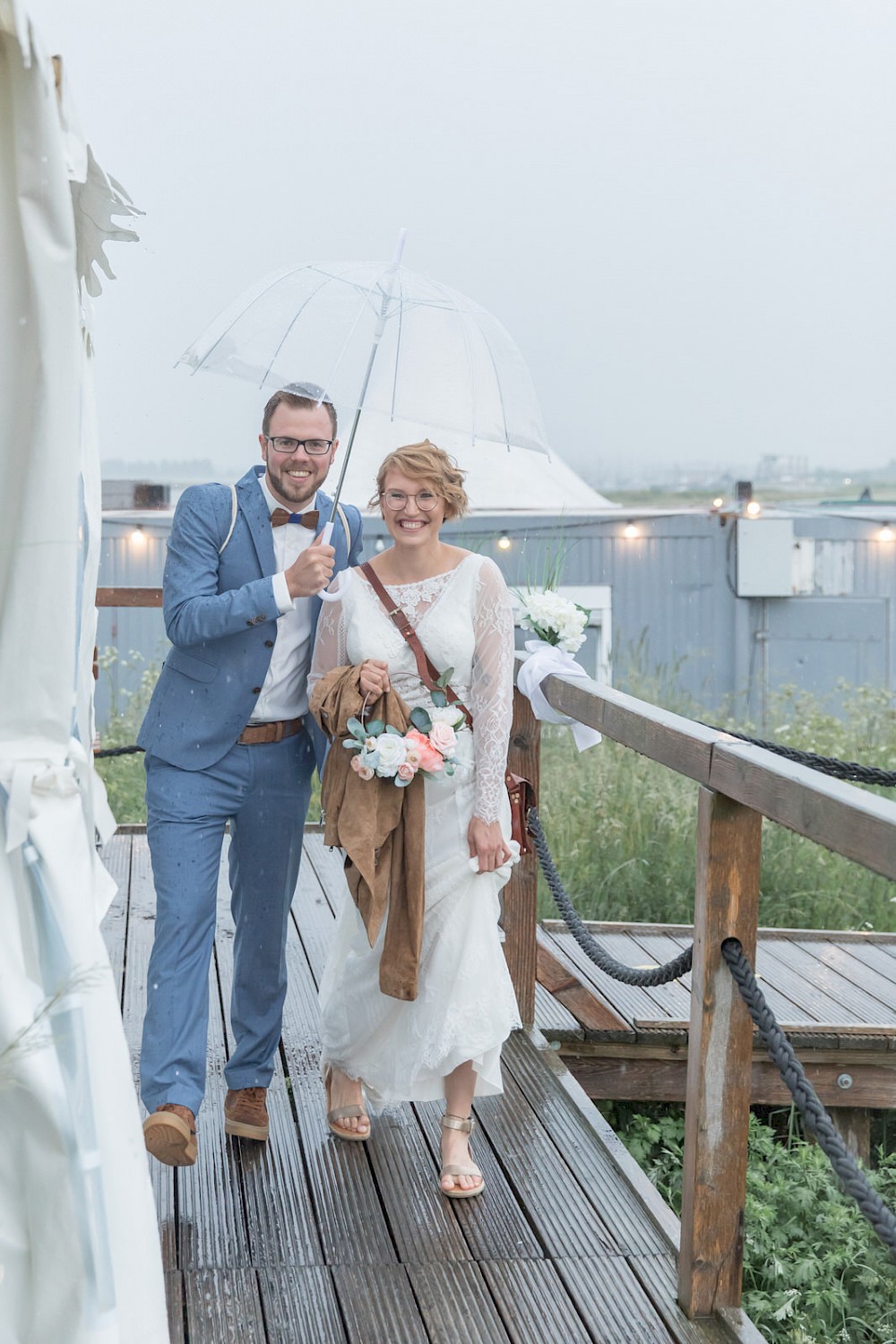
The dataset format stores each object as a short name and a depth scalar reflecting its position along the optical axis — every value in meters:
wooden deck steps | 4.53
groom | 3.16
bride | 3.31
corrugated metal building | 19.98
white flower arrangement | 4.20
